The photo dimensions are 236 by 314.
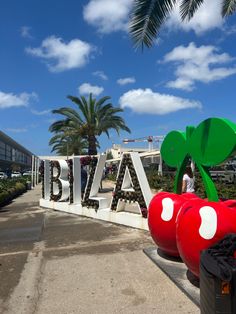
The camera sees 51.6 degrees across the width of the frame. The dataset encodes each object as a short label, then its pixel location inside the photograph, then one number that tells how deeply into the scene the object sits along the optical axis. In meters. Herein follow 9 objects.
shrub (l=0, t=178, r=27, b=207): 10.55
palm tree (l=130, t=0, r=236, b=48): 5.36
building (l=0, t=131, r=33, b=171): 49.02
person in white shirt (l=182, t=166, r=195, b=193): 5.81
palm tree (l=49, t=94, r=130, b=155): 17.77
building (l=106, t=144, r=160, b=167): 23.12
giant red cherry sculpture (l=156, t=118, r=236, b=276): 2.91
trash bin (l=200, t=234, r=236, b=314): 1.90
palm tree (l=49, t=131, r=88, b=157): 19.12
